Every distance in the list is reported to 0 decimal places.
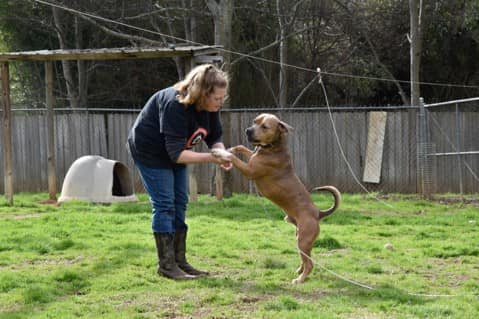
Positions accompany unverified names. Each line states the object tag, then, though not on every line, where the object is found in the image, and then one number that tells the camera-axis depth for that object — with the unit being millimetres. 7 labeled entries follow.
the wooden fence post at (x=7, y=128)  11945
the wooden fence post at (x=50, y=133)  12297
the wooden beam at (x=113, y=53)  11320
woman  5426
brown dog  5695
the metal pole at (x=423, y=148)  12438
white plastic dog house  11773
